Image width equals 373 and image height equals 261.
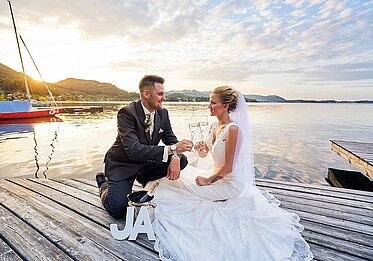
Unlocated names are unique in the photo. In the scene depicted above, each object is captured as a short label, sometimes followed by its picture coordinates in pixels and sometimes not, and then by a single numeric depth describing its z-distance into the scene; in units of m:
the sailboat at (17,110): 19.62
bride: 2.10
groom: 2.75
